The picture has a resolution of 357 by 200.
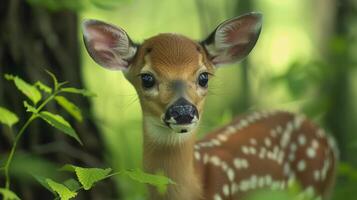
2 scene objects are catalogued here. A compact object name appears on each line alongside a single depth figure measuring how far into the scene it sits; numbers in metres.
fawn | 8.40
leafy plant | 6.60
